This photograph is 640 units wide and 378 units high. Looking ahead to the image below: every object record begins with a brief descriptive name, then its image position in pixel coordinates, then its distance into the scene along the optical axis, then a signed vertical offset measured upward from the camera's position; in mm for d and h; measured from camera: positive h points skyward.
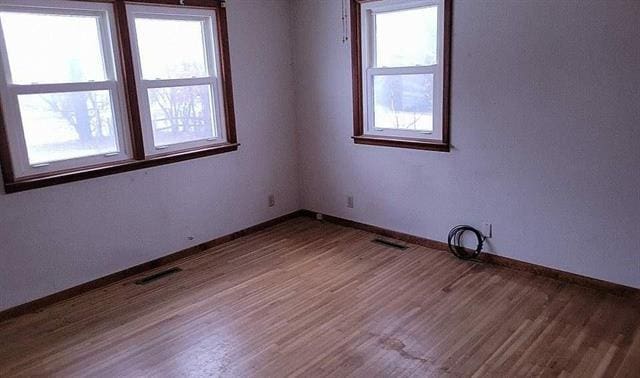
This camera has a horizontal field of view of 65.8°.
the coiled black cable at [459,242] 3854 -1275
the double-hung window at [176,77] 3801 +122
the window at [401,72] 3828 +83
